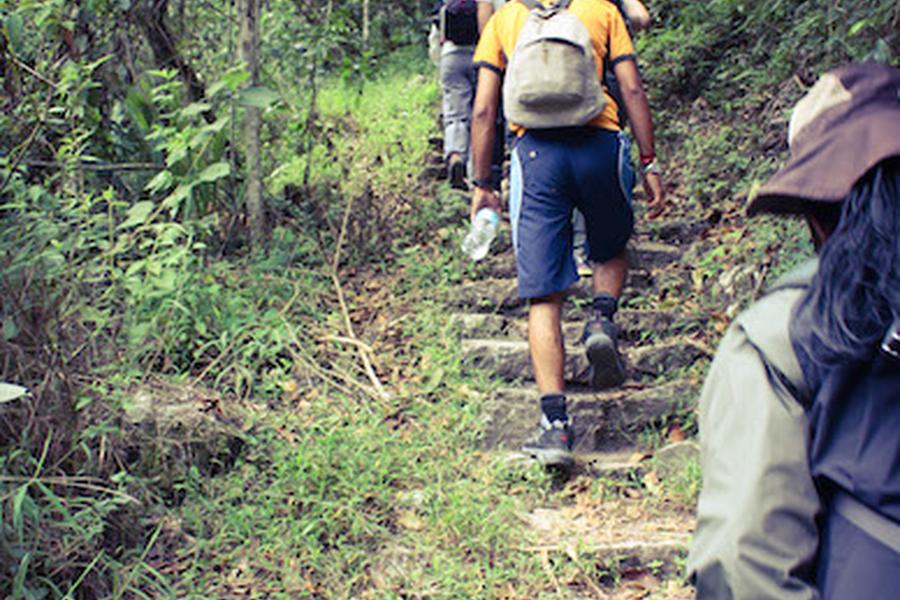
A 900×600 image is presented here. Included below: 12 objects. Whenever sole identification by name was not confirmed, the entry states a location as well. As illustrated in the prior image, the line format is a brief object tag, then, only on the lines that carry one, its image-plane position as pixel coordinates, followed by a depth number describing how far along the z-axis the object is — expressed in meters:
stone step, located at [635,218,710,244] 7.03
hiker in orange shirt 4.36
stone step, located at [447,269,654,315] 6.27
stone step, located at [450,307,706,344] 5.80
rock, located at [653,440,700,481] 4.59
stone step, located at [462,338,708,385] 5.46
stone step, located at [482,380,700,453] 4.98
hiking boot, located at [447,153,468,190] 7.86
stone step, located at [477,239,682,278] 6.74
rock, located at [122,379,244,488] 4.27
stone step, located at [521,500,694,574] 3.89
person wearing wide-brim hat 1.39
